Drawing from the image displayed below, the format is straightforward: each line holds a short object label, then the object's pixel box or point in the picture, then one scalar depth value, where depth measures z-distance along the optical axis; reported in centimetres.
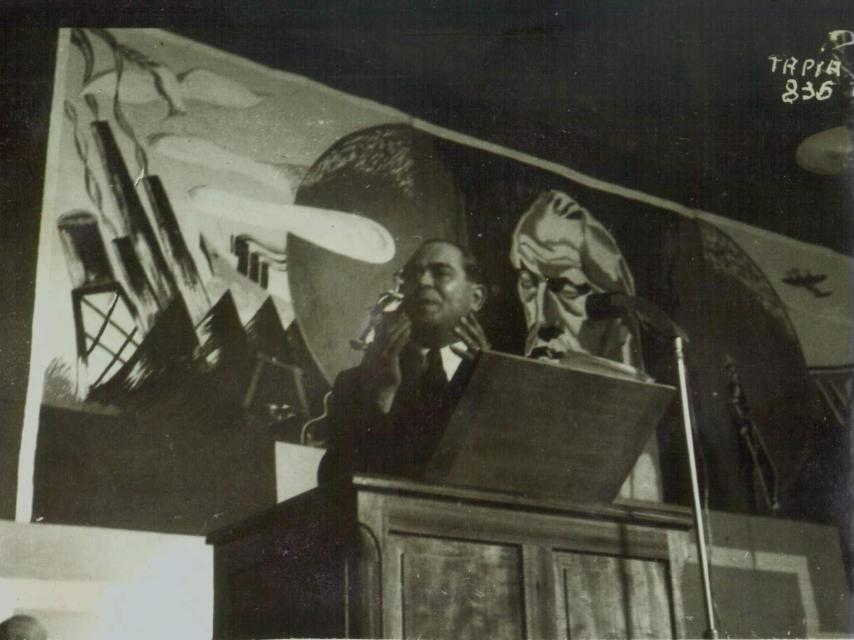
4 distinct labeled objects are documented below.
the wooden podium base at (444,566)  251
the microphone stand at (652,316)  316
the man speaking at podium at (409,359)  438
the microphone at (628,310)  325
